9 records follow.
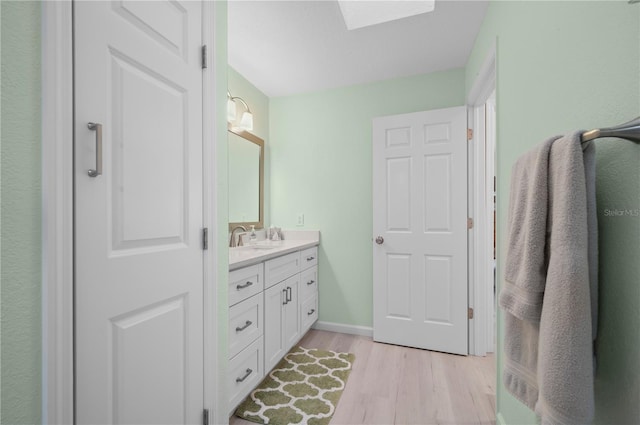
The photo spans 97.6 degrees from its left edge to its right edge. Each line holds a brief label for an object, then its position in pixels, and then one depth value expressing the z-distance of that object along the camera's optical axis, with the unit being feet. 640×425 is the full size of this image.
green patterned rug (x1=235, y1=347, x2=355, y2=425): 5.16
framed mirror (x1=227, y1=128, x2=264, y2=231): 7.86
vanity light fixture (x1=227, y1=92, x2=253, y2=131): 7.48
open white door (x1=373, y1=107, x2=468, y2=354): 7.47
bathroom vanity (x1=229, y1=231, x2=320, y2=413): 5.00
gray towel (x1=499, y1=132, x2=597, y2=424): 1.93
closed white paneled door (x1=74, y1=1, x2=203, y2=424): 2.56
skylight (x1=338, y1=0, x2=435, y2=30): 5.57
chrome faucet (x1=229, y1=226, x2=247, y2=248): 7.70
